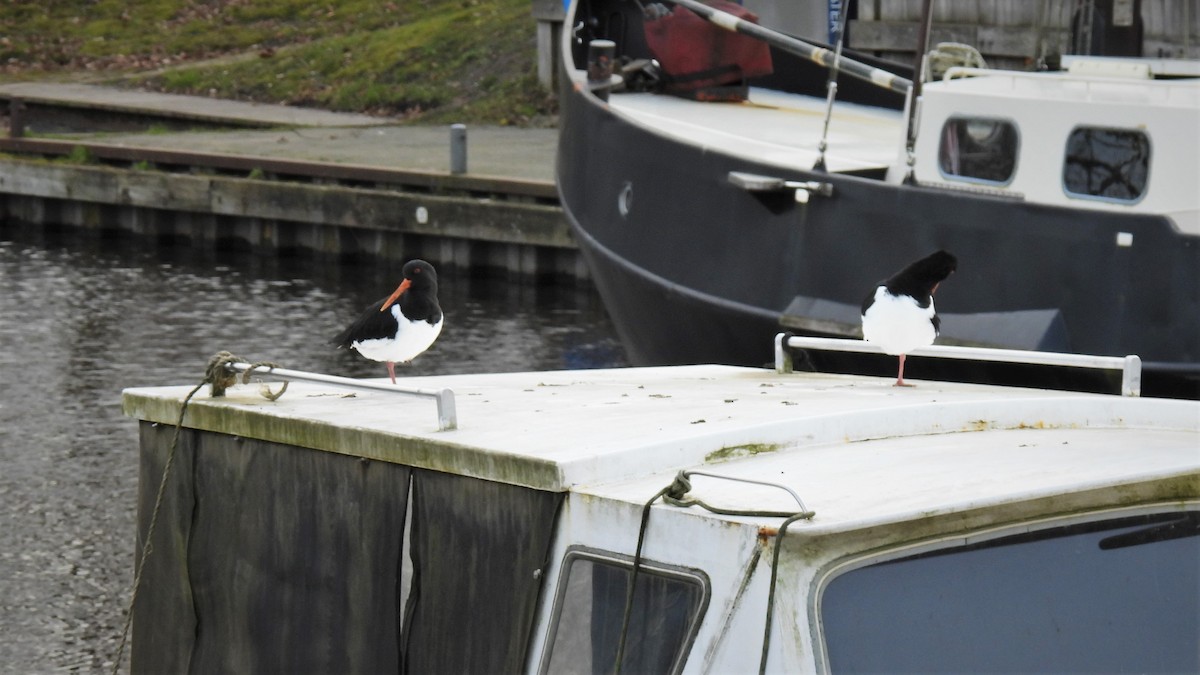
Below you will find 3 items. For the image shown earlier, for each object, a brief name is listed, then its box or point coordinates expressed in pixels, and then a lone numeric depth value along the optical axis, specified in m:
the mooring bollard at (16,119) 52.78
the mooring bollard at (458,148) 43.37
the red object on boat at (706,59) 32.22
